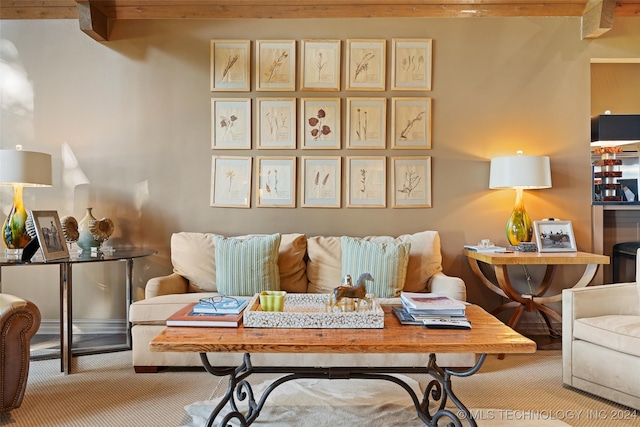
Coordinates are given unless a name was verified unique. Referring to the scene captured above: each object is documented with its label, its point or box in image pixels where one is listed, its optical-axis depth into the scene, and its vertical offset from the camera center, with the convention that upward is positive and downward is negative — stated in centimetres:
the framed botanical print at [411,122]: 339 +72
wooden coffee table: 149 -49
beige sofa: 263 -46
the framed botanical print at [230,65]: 341 +119
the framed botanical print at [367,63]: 339 +121
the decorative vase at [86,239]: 301 -23
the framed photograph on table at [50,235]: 267 -19
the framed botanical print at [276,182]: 341 +22
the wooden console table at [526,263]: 287 -47
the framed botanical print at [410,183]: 340 +22
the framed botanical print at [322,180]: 341 +24
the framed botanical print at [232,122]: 341 +72
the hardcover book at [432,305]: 172 -41
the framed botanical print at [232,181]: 342 +23
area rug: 199 -102
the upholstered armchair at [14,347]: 198 -69
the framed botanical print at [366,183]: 341 +22
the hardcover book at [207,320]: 167 -46
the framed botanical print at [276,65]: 340 +119
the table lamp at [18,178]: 279 +20
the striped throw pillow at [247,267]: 278 -40
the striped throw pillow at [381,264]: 277 -38
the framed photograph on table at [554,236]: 315 -20
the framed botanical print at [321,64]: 340 +120
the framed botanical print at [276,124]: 341 +70
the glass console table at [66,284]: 262 -51
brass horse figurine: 174 -35
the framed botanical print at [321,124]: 340 +70
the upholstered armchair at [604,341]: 209 -69
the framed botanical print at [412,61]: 339 +123
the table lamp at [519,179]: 306 +24
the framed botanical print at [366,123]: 340 +71
